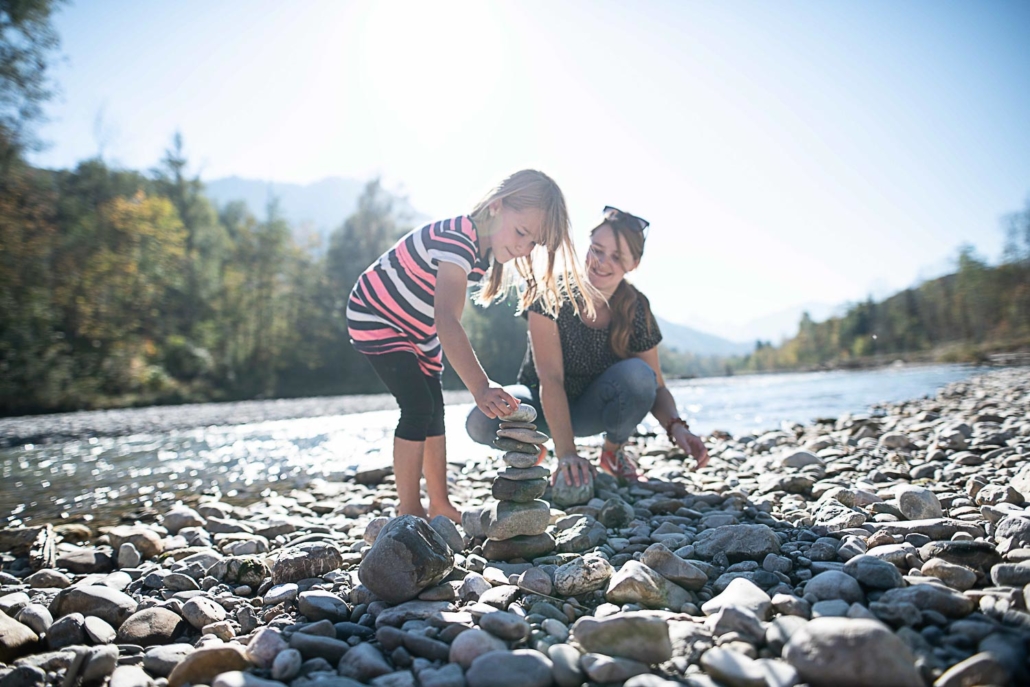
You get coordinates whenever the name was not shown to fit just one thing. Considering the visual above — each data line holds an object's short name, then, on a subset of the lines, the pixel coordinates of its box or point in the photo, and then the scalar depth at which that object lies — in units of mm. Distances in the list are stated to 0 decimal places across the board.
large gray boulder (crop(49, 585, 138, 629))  1756
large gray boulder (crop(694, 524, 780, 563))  1940
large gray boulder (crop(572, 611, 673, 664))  1262
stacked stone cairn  2213
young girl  2701
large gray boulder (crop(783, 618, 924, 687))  1005
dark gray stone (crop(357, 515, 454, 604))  1742
